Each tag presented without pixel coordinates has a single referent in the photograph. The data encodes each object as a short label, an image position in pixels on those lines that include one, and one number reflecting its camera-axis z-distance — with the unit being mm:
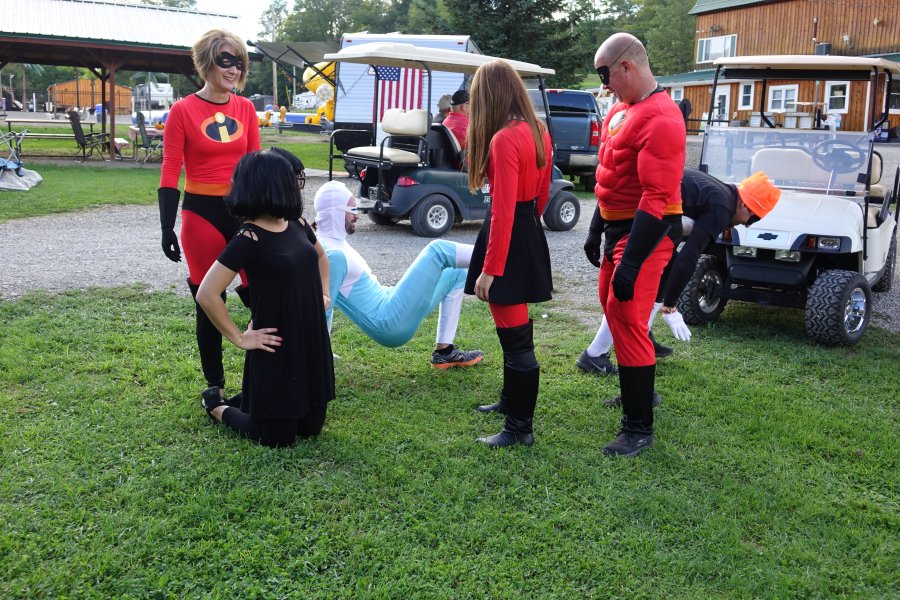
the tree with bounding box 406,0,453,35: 25906
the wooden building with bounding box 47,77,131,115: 62778
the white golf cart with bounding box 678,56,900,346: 6148
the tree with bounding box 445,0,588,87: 24906
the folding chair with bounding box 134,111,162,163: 20359
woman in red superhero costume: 4246
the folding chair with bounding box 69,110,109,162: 20016
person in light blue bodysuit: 4832
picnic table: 22353
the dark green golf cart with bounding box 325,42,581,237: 11047
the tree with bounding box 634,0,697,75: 58031
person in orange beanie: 5402
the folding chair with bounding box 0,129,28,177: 14641
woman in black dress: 3627
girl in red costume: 3736
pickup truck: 18031
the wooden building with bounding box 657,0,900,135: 32062
